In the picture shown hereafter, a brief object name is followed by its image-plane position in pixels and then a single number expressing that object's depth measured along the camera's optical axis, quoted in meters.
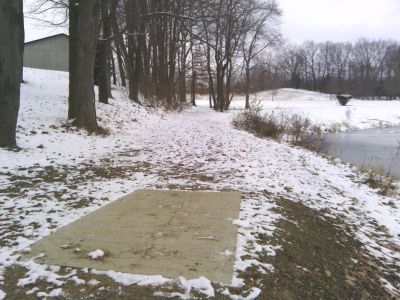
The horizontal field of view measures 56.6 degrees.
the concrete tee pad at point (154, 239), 3.14
